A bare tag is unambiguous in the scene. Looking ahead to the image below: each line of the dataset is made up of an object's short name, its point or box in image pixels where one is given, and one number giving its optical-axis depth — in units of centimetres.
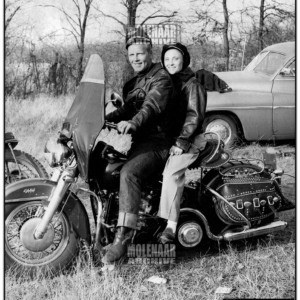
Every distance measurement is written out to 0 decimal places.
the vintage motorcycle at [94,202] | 245
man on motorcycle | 246
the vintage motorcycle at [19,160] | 339
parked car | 448
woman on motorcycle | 258
